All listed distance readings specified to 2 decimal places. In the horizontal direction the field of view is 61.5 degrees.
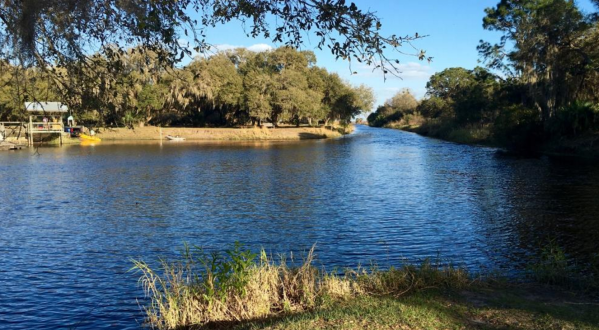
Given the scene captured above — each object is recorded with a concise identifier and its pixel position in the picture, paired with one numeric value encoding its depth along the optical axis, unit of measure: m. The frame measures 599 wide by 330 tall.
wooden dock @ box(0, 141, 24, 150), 57.42
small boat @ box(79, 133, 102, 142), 71.94
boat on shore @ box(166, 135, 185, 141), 78.00
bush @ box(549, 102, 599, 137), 37.41
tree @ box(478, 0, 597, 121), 40.31
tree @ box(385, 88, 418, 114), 163.38
